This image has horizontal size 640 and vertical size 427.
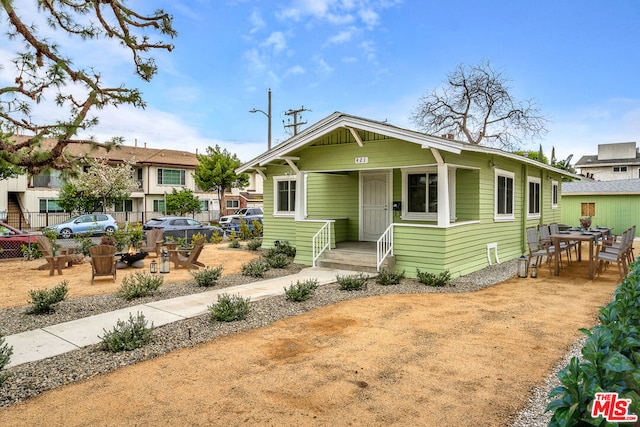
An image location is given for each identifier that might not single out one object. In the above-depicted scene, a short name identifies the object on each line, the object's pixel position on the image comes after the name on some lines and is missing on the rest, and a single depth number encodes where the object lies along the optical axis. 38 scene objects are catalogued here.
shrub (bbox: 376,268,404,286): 8.75
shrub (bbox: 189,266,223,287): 8.54
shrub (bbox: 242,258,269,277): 9.65
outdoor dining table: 9.59
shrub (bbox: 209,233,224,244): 18.47
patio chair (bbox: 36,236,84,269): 10.86
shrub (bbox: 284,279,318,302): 7.23
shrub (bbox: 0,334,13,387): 3.82
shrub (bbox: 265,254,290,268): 10.91
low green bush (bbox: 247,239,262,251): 15.51
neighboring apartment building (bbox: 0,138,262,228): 27.84
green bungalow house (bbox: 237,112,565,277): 9.40
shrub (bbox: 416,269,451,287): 8.68
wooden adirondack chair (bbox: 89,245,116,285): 9.20
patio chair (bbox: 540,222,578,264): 11.09
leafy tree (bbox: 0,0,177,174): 4.48
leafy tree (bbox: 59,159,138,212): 27.45
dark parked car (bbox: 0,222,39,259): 12.96
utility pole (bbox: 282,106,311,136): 26.53
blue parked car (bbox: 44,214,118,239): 21.25
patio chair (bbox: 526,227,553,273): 10.46
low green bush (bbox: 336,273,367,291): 8.23
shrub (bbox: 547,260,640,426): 1.45
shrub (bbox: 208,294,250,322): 6.02
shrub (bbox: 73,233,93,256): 14.01
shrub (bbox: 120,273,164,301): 7.42
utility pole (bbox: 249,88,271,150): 26.36
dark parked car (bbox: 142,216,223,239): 17.90
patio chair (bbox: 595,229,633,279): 9.42
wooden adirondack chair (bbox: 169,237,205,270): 11.10
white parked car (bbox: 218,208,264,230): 24.08
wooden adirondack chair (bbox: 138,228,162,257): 13.16
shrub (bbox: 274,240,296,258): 13.75
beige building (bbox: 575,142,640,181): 38.53
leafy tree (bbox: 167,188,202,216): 31.27
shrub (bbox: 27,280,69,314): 6.46
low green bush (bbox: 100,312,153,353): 4.84
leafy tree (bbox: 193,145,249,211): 31.62
